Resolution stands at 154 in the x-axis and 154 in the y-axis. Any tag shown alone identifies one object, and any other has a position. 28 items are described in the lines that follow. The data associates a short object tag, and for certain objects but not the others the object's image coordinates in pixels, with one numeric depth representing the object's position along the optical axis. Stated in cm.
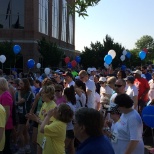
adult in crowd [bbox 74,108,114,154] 181
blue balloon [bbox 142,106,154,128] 402
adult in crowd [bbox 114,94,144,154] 258
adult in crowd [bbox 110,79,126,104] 389
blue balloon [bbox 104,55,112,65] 1152
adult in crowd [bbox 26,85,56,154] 374
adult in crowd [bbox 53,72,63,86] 658
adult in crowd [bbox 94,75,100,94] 760
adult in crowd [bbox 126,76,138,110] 510
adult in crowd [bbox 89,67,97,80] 852
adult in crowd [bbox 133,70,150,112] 610
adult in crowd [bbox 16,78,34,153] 478
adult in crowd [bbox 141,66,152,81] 853
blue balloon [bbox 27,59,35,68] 1598
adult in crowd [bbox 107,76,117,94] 468
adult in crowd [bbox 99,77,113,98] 554
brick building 2247
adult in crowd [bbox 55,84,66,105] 445
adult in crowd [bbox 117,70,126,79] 595
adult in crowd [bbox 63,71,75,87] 549
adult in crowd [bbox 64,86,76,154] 410
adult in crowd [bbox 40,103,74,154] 298
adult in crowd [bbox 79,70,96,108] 519
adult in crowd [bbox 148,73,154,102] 610
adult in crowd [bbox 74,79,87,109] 440
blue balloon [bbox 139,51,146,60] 1397
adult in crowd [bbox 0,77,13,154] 388
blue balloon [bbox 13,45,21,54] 1595
